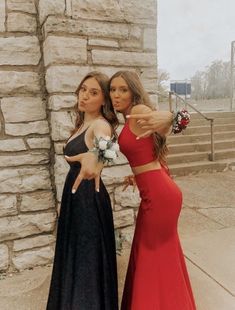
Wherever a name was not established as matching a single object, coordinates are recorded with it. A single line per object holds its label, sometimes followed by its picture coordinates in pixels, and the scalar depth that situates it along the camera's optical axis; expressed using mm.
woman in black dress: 1443
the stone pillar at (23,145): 2053
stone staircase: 5143
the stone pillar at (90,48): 1990
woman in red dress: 1415
